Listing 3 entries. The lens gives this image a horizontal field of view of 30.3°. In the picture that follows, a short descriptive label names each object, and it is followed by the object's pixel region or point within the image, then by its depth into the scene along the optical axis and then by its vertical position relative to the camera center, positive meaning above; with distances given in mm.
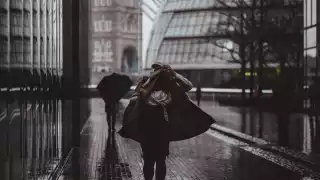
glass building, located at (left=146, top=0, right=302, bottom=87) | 47181 +2374
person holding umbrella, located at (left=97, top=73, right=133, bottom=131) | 20047 -710
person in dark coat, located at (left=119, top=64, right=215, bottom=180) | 8523 -740
